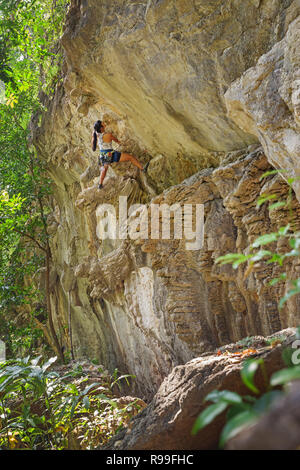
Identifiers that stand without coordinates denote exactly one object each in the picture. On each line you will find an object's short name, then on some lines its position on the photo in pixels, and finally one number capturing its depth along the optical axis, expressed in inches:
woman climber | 300.5
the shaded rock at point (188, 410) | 106.7
